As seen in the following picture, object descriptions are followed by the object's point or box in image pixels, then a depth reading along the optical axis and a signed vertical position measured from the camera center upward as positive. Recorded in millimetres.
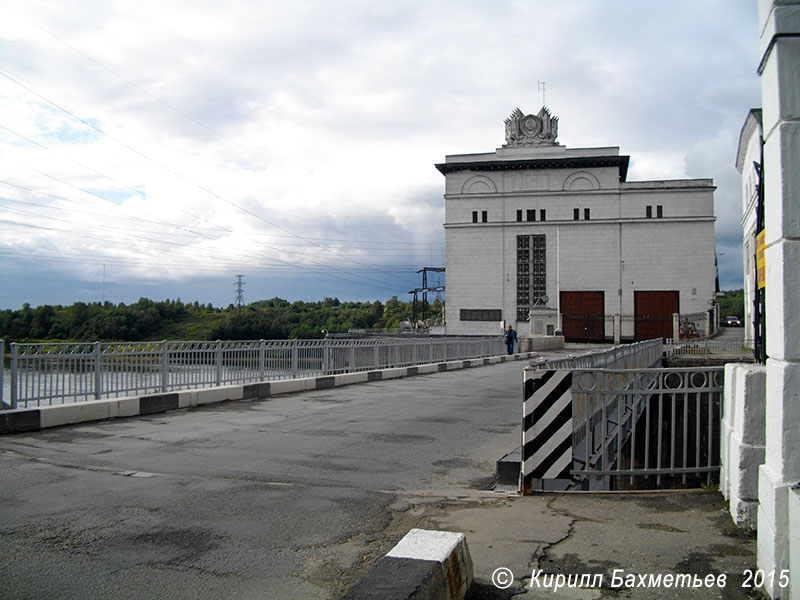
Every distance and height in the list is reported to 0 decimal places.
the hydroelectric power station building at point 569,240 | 67125 +9050
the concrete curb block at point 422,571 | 3146 -1282
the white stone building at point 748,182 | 44438 +10866
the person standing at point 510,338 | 36416 -818
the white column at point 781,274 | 3680 +284
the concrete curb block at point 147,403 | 9781 -1482
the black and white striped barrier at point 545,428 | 6288 -1019
